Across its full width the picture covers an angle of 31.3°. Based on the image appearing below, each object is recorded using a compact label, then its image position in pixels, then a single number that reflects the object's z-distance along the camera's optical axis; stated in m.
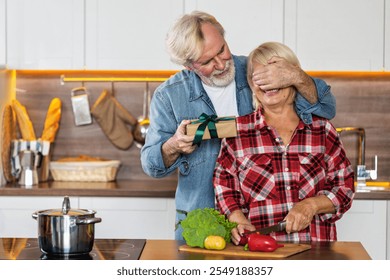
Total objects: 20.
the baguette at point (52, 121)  4.20
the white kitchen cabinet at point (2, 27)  3.94
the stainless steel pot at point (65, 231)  2.05
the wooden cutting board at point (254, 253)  2.05
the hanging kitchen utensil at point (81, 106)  4.25
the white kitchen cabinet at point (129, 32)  3.91
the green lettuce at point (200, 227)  2.17
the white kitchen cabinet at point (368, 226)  3.65
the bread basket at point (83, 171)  4.01
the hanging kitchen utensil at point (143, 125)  4.21
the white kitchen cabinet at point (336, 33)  3.83
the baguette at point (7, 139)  3.94
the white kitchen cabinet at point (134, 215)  3.69
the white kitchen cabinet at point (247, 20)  3.87
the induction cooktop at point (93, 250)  2.07
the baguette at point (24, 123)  4.09
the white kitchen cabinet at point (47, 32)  3.94
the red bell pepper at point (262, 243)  2.09
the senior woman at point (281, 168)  2.48
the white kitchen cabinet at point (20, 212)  3.72
